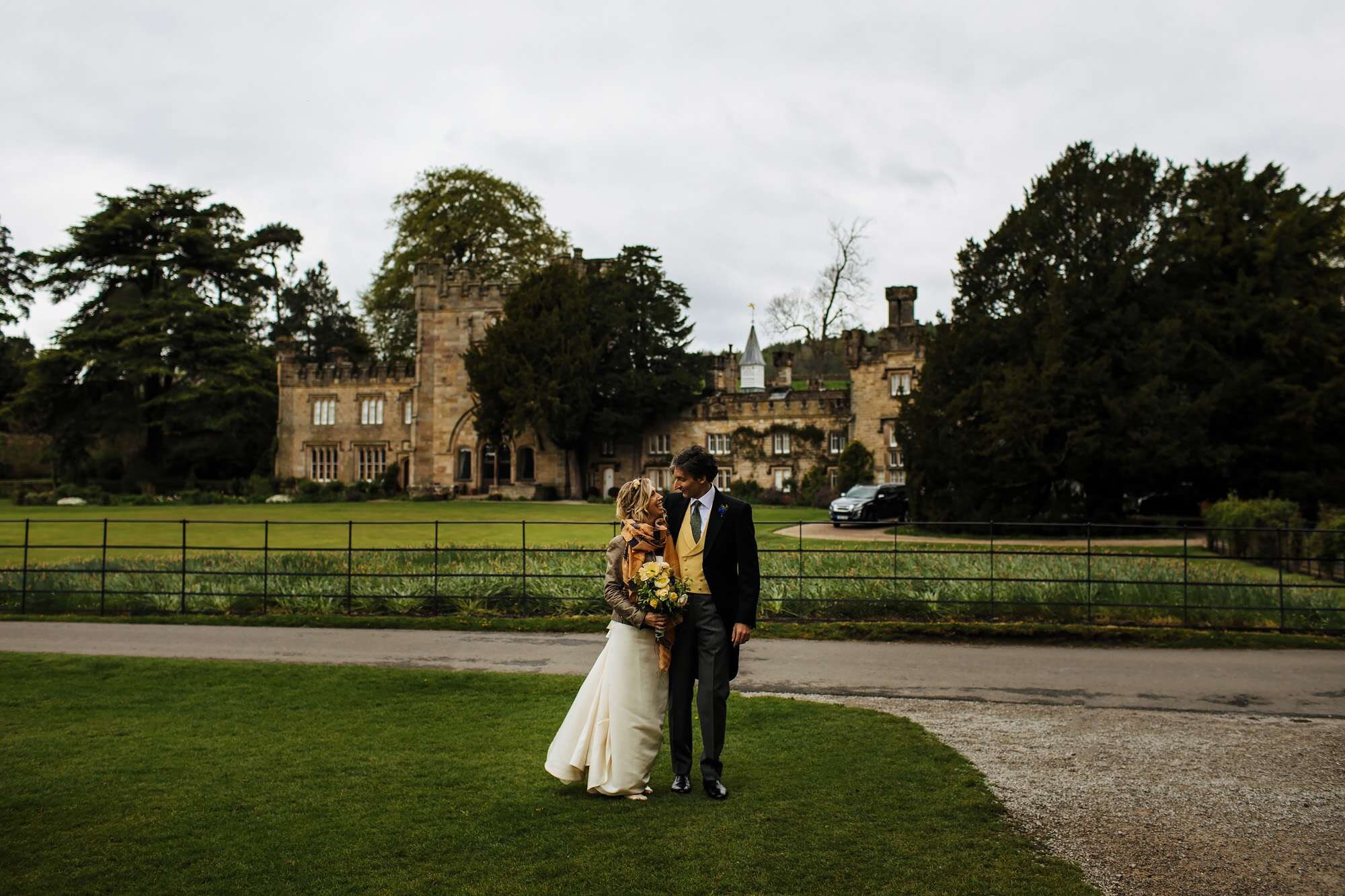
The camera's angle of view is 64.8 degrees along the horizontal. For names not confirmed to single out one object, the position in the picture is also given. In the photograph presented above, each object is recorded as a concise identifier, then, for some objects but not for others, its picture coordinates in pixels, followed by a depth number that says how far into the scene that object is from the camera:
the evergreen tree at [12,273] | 60.59
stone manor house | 49.19
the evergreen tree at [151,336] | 53.16
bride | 6.23
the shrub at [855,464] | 46.91
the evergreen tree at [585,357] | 50.06
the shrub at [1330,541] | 17.86
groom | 6.43
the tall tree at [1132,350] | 28.80
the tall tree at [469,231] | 59.56
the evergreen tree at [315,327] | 77.94
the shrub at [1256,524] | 20.50
